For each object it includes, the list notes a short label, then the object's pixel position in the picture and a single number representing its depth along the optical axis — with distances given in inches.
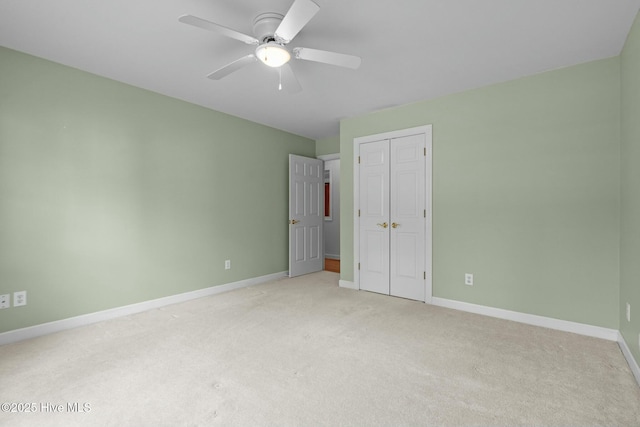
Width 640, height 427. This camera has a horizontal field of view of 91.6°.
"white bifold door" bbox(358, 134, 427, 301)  148.6
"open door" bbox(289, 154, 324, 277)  200.8
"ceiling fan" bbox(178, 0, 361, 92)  71.4
